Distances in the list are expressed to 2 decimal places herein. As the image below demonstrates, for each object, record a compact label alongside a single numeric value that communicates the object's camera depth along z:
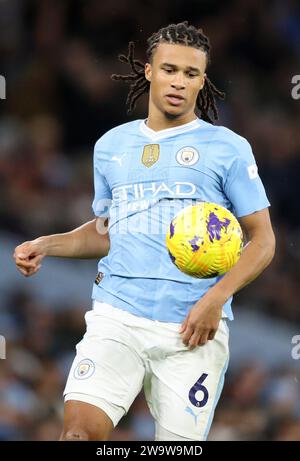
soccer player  8.64
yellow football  8.32
